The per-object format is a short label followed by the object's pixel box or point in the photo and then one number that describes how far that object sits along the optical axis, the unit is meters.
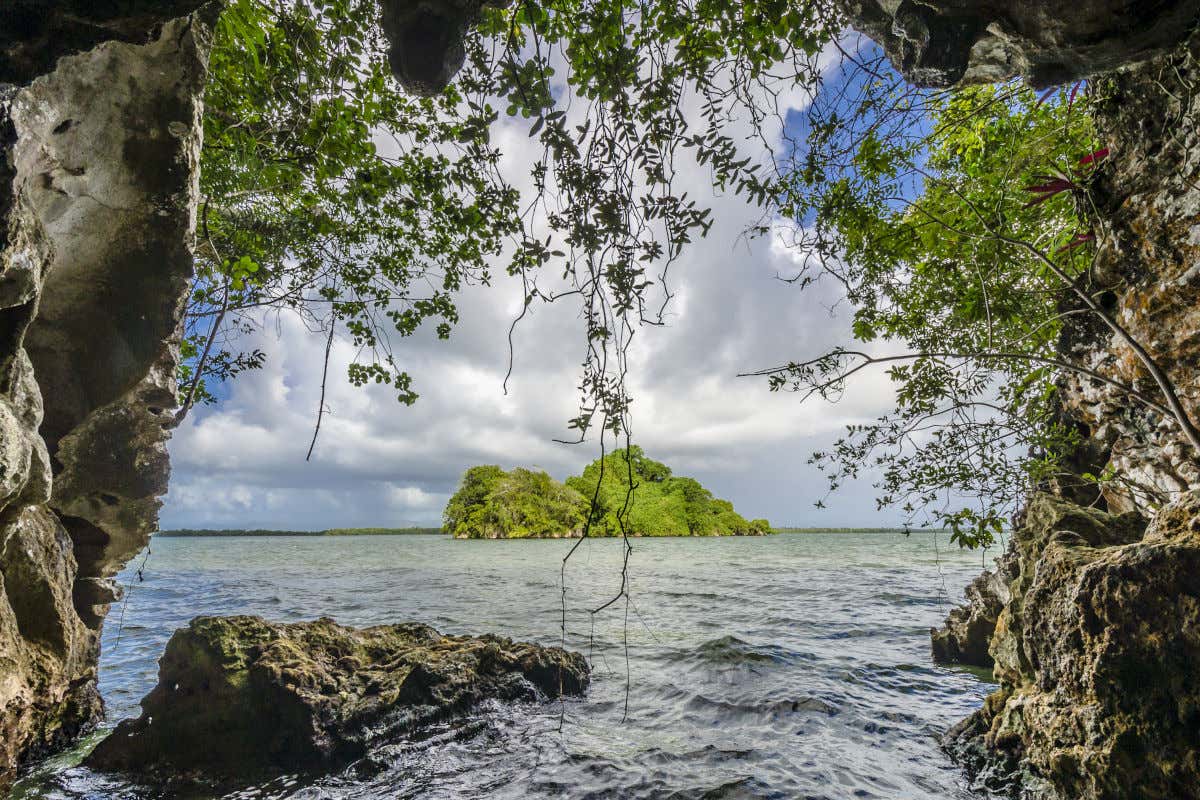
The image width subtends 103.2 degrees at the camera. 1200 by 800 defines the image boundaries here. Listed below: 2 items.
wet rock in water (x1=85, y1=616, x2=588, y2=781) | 4.69
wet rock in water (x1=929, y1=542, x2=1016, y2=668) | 7.26
